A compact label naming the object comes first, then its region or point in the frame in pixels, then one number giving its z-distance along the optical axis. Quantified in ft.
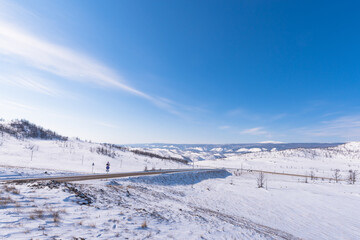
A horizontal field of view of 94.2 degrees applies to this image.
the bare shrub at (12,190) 36.29
